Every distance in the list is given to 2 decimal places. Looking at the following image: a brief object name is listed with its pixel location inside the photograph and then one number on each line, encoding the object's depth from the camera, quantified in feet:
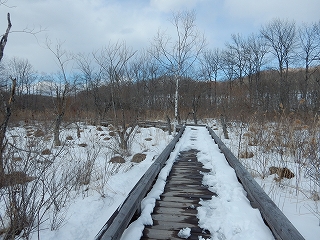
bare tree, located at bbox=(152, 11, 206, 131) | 38.00
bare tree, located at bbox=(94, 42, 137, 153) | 29.35
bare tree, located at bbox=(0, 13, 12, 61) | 13.60
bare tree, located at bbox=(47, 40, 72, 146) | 33.92
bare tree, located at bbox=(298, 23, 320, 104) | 82.54
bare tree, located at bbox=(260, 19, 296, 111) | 88.33
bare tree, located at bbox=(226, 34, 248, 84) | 110.01
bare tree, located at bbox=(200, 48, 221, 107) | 120.37
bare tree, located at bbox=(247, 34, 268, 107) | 102.43
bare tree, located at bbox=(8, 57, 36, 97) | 129.82
